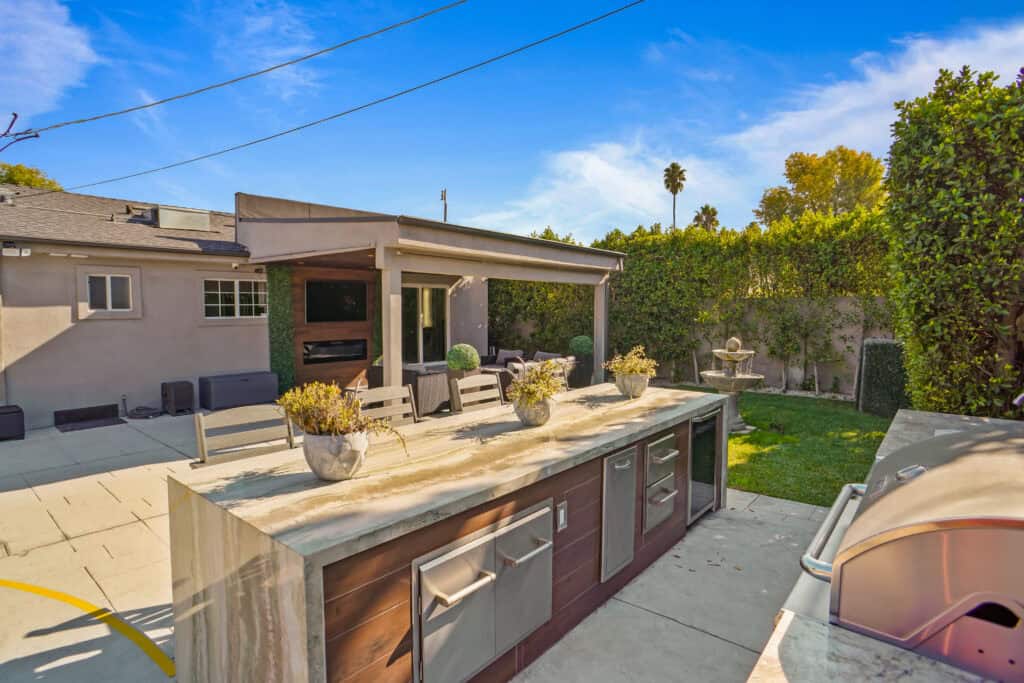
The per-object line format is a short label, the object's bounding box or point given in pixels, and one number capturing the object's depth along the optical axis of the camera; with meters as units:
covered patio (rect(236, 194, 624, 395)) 6.14
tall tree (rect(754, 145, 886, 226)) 27.48
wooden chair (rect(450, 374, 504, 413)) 4.10
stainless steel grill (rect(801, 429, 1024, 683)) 1.24
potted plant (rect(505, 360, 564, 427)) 3.29
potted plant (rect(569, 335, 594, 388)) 10.47
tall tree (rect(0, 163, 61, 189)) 21.23
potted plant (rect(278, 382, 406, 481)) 2.17
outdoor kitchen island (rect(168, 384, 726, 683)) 1.66
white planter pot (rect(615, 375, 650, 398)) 4.33
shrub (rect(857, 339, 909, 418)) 7.90
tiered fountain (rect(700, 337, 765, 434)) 7.15
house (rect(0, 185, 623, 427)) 7.00
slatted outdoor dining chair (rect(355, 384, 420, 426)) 3.34
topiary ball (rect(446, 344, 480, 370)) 8.64
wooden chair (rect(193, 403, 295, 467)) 2.76
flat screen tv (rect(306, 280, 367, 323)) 10.20
